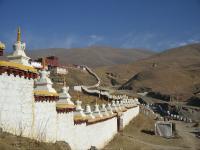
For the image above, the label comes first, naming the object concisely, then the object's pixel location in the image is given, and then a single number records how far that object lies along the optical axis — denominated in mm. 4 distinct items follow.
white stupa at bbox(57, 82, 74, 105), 17203
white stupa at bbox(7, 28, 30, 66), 13438
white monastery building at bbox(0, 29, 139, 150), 11812
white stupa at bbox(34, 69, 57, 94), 14915
